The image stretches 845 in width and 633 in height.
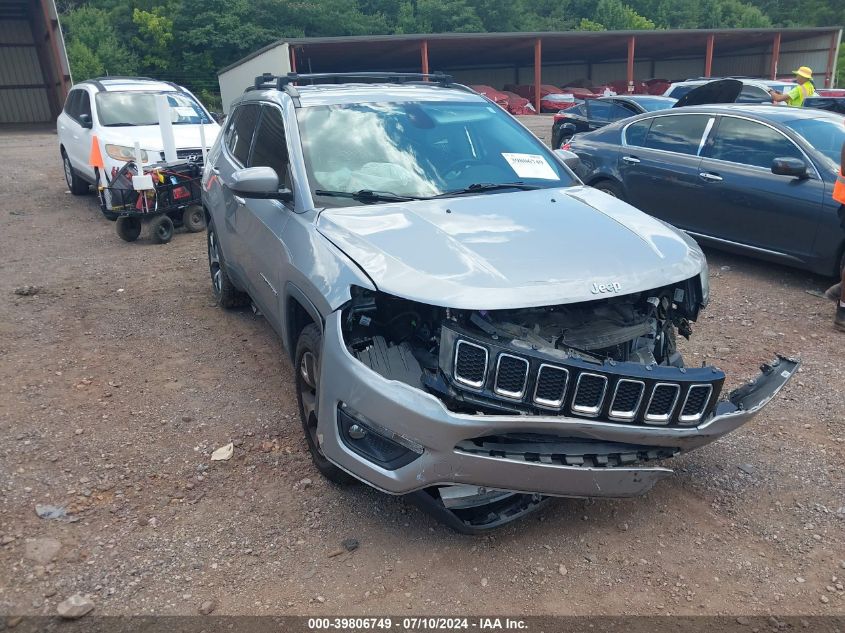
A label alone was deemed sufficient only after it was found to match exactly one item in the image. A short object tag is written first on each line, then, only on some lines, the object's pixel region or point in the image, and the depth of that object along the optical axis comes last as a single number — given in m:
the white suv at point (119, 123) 9.62
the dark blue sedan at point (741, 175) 6.12
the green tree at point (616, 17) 51.72
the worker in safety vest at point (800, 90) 10.62
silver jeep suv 2.73
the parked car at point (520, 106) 30.48
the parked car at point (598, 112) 12.09
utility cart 8.24
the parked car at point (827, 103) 11.93
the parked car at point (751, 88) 13.38
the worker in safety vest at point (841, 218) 5.40
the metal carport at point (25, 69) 29.34
